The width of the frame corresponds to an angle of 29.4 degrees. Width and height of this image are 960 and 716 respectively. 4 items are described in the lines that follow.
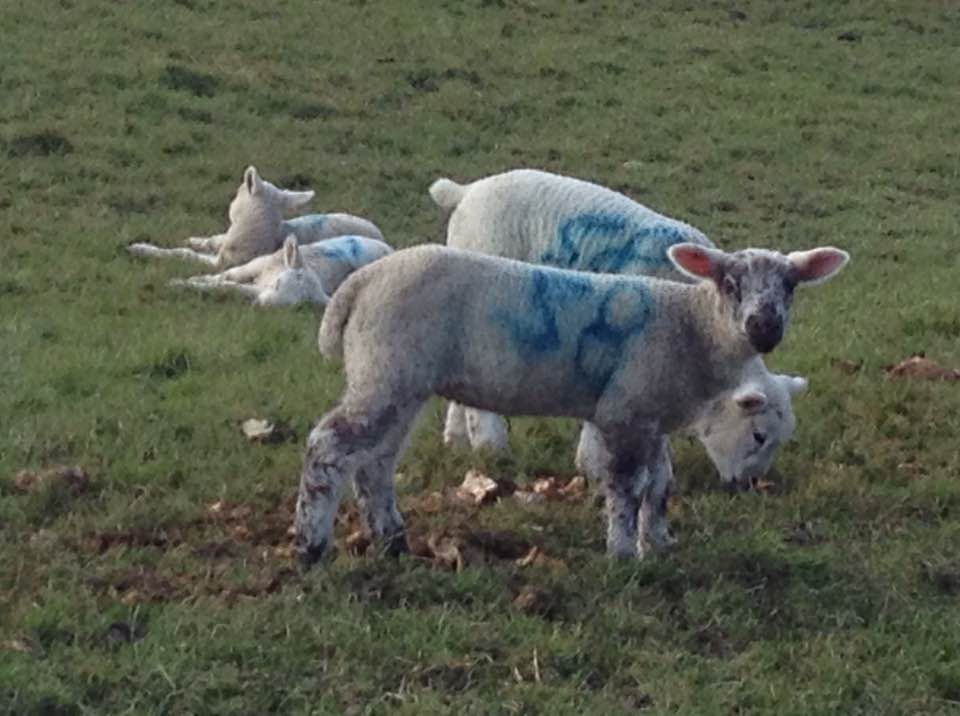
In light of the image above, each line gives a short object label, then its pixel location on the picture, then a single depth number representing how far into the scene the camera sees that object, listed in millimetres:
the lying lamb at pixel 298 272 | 12445
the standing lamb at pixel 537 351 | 6555
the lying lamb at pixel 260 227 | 13828
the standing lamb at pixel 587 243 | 8141
